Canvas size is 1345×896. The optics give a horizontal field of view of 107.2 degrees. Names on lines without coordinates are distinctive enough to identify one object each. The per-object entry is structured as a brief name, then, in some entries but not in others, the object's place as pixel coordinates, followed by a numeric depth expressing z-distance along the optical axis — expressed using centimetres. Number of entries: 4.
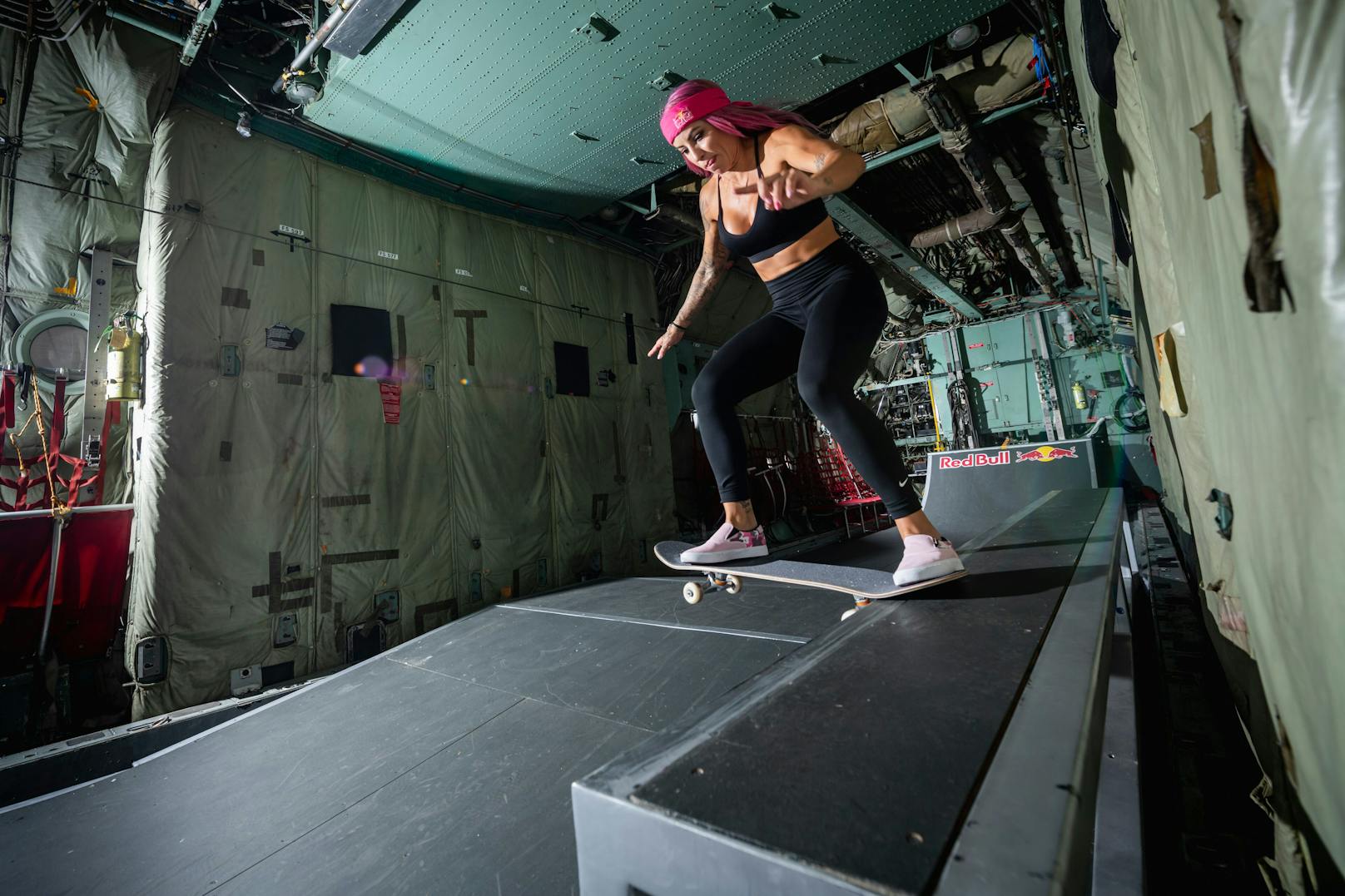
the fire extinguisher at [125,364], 342
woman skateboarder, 159
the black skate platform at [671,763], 59
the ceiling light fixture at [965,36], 378
